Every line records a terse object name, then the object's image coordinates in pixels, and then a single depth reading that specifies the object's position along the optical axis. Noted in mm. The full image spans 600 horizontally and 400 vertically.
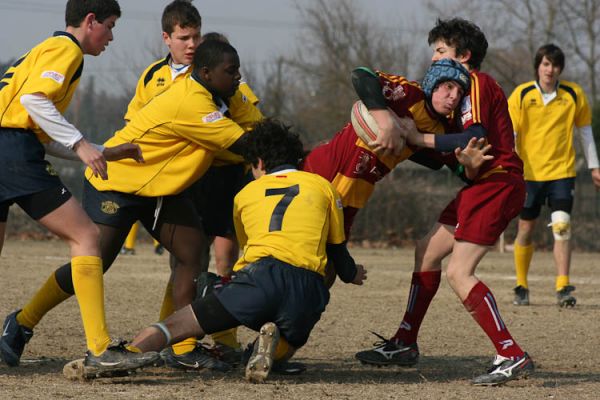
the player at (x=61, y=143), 11133
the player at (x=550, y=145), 21328
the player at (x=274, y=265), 11242
